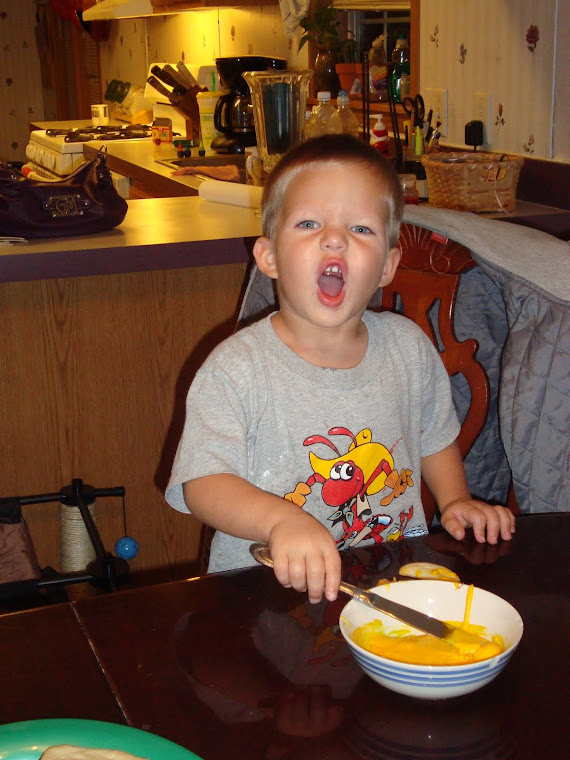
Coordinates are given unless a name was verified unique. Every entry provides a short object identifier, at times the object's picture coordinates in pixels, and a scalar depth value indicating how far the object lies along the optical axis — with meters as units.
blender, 2.52
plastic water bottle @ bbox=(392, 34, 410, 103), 2.87
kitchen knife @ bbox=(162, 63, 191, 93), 4.18
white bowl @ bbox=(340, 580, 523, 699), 0.62
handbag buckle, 2.04
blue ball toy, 1.90
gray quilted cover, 1.23
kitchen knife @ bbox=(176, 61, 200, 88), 4.20
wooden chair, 1.35
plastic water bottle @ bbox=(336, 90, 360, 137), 2.77
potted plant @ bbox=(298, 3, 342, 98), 3.28
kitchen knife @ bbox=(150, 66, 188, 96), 4.19
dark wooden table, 0.61
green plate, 0.56
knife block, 4.17
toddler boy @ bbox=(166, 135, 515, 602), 1.09
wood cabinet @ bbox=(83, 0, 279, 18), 3.86
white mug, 5.14
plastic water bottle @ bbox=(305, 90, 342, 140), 2.67
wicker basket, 2.02
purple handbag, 2.00
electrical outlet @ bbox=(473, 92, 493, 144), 2.40
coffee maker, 3.48
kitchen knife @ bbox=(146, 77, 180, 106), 4.25
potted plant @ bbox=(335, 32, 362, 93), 3.18
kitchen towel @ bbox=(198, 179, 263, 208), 2.47
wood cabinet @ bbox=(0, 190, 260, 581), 2.04
